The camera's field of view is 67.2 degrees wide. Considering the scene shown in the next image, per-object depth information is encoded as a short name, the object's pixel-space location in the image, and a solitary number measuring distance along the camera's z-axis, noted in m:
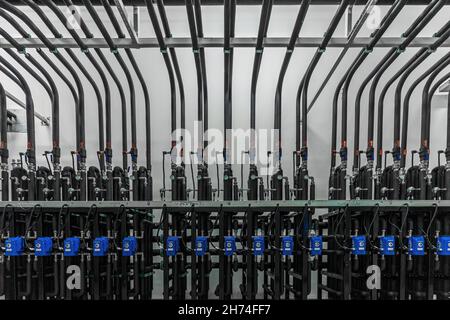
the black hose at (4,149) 3.04
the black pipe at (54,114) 2.93
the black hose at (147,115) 3.00
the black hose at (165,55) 2.28
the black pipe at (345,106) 2.50
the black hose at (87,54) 2.41
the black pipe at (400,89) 2.65
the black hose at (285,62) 2.18
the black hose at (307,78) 2.24
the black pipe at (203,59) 2.30
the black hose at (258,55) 2.21
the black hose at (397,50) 2.31
